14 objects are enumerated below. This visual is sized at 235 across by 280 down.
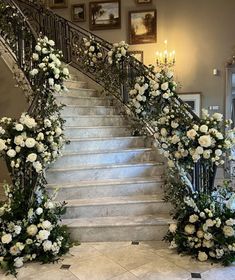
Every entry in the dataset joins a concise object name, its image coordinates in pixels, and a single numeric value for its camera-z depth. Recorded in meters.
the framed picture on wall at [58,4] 7.07
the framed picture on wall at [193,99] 6.73
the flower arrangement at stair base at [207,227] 2.66
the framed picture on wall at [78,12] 7.00
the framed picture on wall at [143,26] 6.77
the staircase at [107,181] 3.07
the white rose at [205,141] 2.67
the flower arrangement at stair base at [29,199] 2.63
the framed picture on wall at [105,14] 6.85
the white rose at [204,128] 2.75
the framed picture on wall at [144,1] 6.72
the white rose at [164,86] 3.40
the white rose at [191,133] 2.74
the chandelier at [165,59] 6.56
